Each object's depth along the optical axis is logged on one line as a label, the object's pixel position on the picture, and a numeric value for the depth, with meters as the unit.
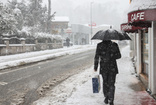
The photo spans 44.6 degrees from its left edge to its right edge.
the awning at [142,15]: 4.29
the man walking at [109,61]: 4.83
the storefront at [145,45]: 4.43
